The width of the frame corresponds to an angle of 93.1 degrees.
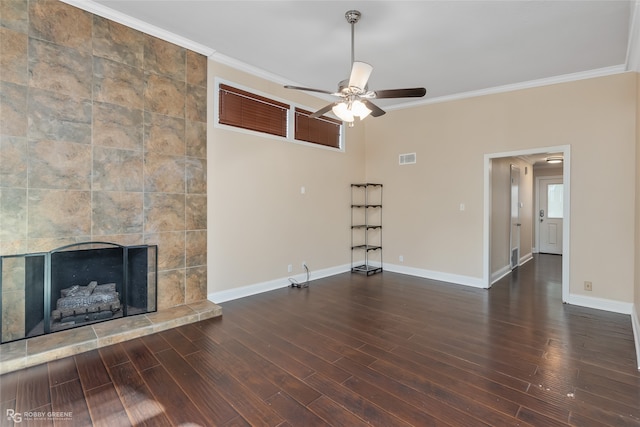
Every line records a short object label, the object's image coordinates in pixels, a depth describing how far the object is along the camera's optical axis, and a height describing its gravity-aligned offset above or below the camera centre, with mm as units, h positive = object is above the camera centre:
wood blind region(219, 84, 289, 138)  4098 +1438
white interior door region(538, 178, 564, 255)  7953 -48
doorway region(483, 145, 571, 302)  4145 +44
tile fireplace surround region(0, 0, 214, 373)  2656 +597
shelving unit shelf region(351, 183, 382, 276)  6043 -282
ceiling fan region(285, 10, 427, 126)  2643 +1091
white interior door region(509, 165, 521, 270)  6086 -109
